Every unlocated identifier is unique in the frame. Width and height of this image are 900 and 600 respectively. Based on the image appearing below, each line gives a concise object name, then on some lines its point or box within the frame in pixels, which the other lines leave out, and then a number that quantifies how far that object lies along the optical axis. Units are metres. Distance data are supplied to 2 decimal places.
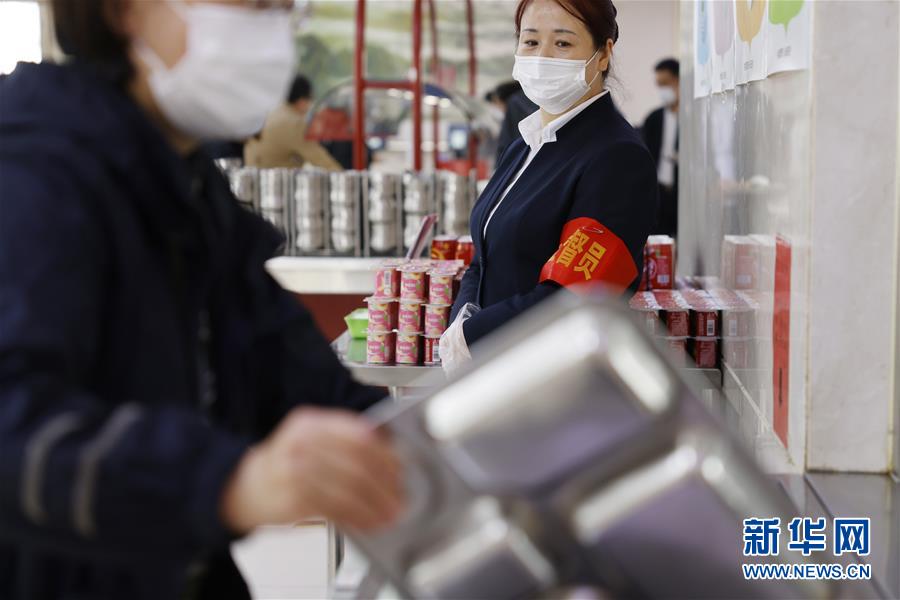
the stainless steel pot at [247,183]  4.84
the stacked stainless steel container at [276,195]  4.80
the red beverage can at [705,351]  3.04
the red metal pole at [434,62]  10.09
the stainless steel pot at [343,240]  4.79
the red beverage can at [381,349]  3.08
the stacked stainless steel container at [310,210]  4.74
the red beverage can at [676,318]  3.00
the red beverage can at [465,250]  3.58
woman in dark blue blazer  2.38
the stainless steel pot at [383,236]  4.73
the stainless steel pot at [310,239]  4.83
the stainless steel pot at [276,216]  4.79
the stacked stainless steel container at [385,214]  4.68
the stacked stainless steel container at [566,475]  0.84
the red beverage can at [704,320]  3.03
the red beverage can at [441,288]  3.08
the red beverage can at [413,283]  3.12
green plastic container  3.39
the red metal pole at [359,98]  6.08
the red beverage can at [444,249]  3.61
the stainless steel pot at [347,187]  4.70
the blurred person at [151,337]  0.83
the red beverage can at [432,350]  3.04
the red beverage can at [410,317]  3.07
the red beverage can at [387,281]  3.19
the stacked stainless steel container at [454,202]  4.69
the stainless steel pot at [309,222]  4.80
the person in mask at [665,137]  7.70
